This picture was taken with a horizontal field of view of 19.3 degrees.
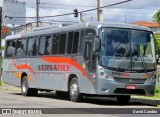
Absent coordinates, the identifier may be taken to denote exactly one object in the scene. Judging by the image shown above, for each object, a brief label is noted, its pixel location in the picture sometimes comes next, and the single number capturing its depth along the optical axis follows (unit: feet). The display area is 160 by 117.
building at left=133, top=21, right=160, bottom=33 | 553.64
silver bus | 58.70
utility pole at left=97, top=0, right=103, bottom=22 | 92.70
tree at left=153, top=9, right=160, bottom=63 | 110.42
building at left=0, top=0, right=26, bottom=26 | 232.55
